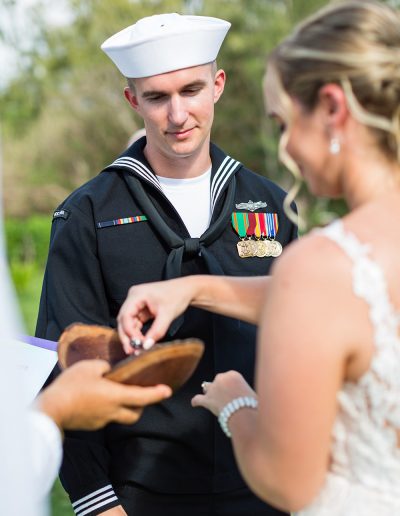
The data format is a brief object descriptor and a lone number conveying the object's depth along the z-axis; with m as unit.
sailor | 2.44
